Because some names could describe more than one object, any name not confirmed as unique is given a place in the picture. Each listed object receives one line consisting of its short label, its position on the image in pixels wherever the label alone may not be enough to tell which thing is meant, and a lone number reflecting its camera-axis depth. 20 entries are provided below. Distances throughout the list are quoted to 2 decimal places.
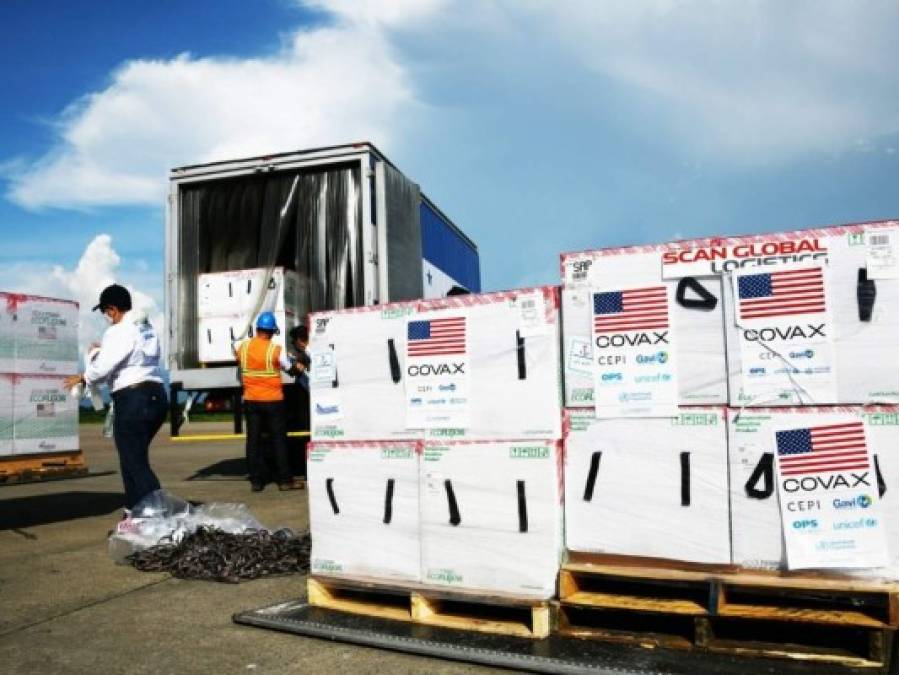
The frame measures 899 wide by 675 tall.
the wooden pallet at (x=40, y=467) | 9.18
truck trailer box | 8.35
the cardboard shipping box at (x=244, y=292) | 8.34
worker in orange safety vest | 7.95
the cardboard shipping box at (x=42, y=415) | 8.85
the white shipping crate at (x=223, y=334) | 8.38
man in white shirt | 5.70
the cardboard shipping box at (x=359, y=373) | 4.18
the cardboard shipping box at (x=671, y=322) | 3.51
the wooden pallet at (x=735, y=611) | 3.17
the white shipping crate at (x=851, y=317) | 3.24
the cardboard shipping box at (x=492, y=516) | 3.64
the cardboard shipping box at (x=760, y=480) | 3.33
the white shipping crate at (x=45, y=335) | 8.55
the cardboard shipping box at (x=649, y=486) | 3.45
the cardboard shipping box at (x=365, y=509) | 4.04
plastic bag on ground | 5.43
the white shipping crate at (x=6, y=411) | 8.27
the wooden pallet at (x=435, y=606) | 3.64
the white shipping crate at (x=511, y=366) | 3.73
